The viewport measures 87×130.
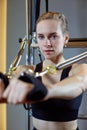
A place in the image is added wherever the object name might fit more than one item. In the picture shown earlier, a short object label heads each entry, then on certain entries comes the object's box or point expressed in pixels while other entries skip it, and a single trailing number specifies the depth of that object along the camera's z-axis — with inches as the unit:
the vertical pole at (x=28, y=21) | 52.4
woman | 36.0
